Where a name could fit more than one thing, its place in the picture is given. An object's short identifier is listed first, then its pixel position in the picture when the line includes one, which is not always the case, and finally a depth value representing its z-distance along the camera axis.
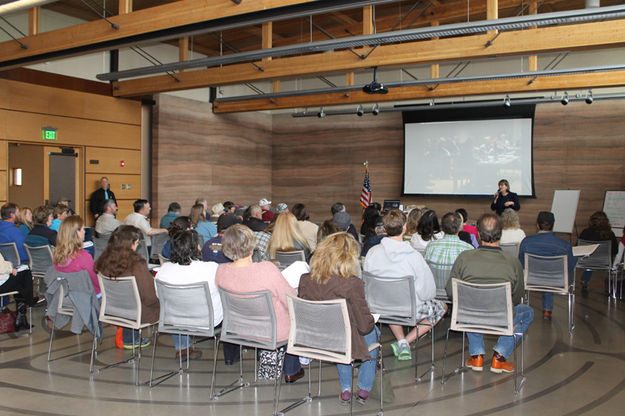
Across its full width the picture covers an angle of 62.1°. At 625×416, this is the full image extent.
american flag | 13.62
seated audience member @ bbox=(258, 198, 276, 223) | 8.73
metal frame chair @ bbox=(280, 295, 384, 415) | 3.23
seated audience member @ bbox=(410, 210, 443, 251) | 5.36
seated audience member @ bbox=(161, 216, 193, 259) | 4.99
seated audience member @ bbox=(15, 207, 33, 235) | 7.17
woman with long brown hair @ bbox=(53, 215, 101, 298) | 4.64
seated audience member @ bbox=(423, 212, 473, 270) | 4.80
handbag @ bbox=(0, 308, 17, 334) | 5.45
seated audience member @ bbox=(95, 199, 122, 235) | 7.34
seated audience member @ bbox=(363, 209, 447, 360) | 4.25
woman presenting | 10.63
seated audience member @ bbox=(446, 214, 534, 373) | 4.14
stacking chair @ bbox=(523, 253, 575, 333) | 5.41
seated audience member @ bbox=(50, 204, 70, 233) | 7.06
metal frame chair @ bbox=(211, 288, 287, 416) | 3.47
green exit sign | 10.32
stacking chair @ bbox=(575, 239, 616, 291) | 6.90
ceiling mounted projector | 9.14
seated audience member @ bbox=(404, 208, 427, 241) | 6.20
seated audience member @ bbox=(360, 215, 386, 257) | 5.48
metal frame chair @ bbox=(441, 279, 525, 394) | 3.87
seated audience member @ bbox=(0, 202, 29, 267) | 5.98
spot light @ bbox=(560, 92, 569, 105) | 10.95
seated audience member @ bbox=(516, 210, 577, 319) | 5.48
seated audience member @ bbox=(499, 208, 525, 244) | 6.87
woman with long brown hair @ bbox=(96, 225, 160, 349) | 4.21
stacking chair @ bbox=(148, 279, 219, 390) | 3.81
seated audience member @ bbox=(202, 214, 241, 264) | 4.91
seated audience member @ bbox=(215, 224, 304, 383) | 3.62
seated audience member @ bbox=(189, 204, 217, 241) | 7.13
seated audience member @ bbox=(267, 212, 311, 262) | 5.48
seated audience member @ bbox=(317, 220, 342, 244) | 5.59
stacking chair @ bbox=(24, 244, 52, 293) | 5.90
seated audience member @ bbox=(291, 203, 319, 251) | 6.36
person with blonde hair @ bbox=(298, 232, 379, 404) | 3.31
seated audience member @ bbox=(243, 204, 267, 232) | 6.50
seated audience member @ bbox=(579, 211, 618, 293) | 7.25
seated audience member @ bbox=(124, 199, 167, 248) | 7.65
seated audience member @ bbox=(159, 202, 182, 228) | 8.43
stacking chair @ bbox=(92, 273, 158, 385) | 4.02
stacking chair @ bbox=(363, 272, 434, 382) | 4.03
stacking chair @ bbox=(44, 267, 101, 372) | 4.44
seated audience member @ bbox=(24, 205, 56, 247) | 6.19
